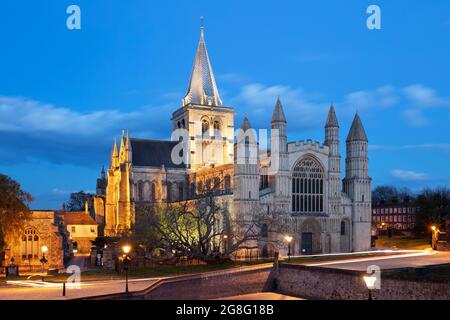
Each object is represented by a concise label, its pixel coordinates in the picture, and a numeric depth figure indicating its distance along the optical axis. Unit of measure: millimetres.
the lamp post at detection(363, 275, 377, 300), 21784
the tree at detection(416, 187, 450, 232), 75875
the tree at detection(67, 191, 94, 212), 131000
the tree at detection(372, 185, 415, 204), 156500
